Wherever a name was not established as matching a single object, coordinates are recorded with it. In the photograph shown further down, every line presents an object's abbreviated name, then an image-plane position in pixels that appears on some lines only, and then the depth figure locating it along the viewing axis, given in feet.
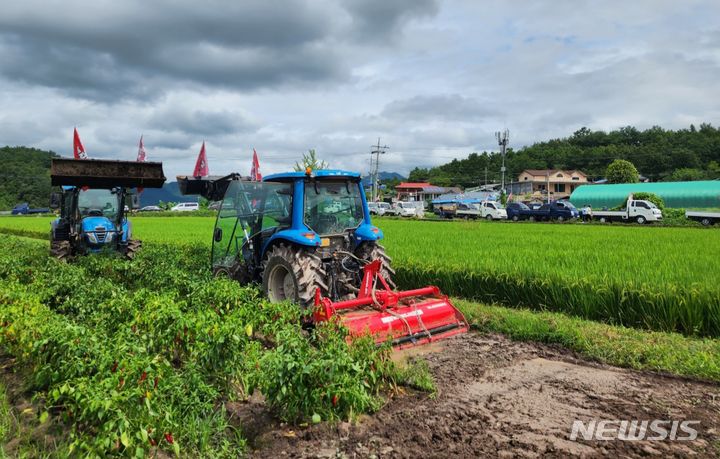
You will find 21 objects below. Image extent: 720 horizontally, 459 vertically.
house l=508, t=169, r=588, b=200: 262.24
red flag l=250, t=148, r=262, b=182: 76.98
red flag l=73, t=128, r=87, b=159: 49.70
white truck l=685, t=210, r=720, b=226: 98.22
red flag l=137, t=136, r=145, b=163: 67.61
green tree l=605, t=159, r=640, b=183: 228.02
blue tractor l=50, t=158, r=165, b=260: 36.88
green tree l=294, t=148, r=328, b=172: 75.25
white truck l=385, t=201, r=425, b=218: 156.15
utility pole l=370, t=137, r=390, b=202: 227.40
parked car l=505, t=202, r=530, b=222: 124.98
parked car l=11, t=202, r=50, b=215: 190.10
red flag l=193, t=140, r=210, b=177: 79.24
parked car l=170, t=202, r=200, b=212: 184.44
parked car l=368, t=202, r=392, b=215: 166.50
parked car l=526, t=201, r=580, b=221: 118.11
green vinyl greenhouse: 123.75
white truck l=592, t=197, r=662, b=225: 104.63
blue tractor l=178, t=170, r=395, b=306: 20.54
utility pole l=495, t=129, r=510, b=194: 205.87
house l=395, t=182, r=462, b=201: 306.96
